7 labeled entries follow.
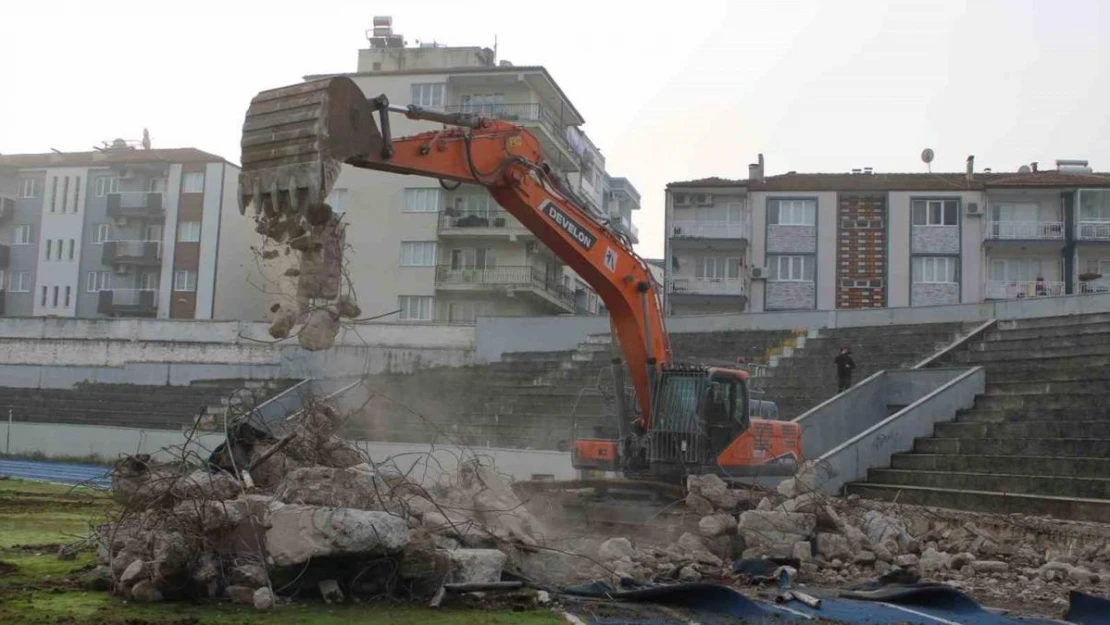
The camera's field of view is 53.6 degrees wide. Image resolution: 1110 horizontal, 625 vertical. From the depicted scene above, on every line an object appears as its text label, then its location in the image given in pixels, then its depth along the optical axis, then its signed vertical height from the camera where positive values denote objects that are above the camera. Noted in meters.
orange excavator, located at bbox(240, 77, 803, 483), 11.73 +1.30
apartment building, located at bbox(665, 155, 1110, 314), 46.41 +7.90
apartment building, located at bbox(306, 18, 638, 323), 47.44 +7.30
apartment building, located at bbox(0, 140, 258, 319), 51.25 +7.16
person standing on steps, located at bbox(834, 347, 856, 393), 24.47 +1.13
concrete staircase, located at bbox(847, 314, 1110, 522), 15.26 -0.34
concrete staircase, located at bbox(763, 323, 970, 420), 25.84 +1.61
